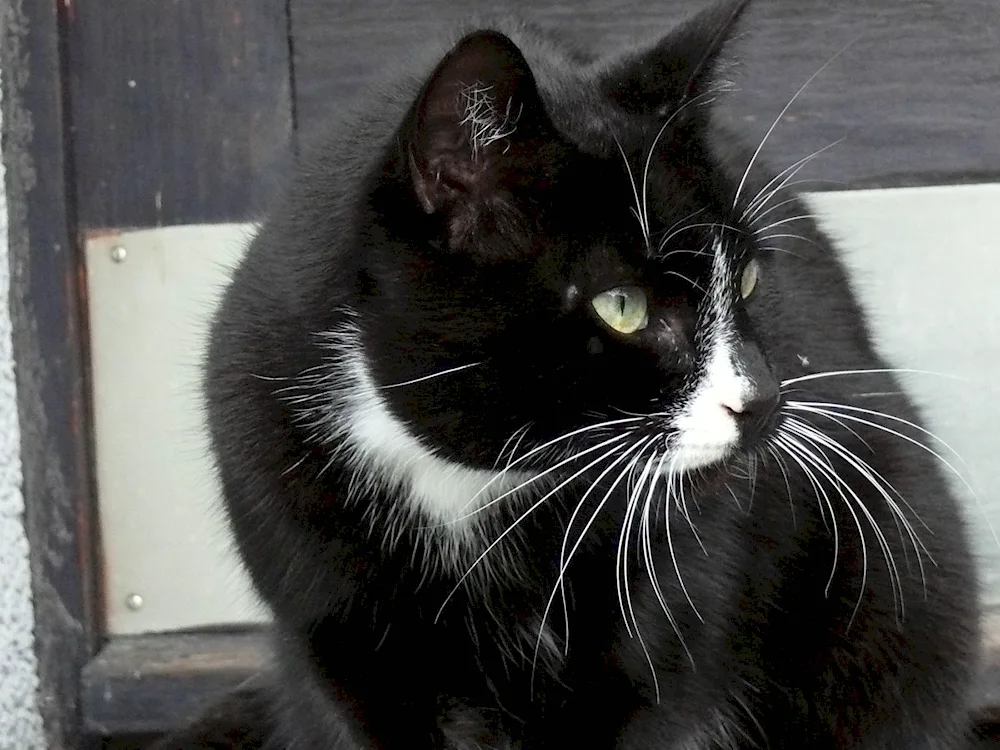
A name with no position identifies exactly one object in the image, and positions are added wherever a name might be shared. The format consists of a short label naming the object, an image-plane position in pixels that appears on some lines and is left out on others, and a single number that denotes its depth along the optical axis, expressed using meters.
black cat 0.60
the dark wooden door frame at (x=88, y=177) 1.00
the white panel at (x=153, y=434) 1.03
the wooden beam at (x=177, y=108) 1.00
